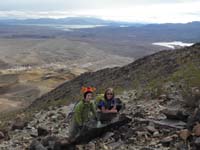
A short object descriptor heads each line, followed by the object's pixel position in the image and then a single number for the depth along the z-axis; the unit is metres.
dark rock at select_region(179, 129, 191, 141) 4.20
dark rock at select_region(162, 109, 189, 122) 4.71
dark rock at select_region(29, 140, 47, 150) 5.11
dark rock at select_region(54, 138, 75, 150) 4.97
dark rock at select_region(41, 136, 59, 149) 5.08
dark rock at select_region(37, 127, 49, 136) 6.22
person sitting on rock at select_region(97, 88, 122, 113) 4.91
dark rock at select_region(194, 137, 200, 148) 3.95
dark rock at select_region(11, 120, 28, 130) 7.18
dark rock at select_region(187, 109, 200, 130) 4.30
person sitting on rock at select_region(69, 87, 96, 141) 4.79
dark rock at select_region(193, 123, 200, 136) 4.09
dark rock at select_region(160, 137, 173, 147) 4.27
